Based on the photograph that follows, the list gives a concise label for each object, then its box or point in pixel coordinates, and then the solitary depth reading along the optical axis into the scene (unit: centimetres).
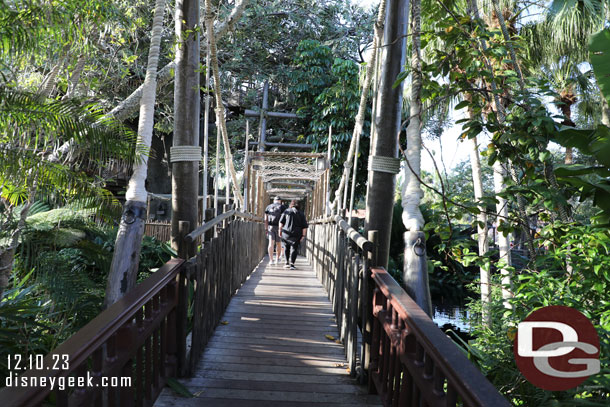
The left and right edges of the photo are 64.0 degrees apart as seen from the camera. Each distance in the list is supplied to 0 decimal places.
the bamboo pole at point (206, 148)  462
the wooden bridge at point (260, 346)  157
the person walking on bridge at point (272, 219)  884
